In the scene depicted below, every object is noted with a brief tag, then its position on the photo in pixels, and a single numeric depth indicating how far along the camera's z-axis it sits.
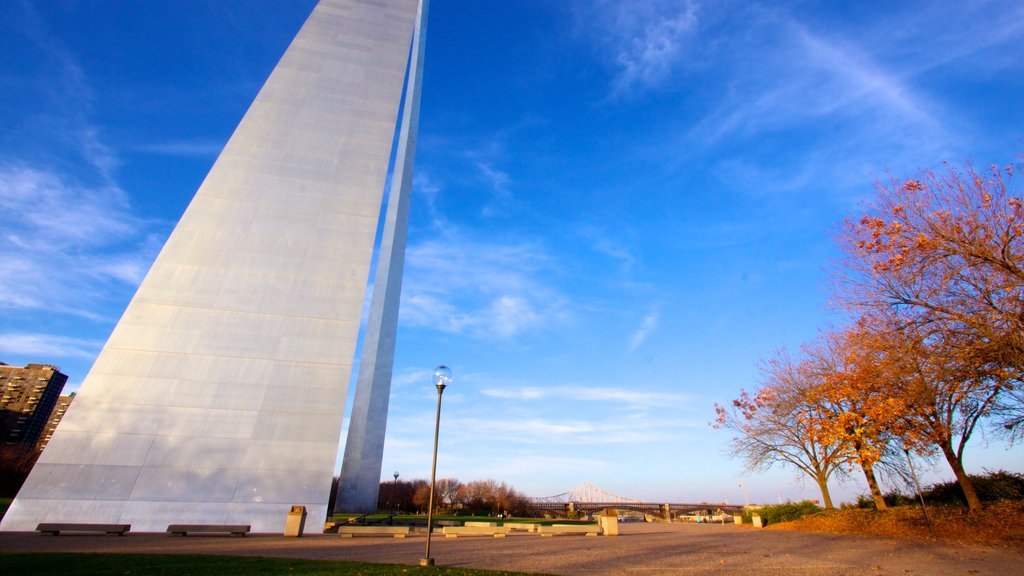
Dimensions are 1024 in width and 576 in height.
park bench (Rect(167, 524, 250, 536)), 15.27
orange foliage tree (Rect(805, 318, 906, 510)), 13.62
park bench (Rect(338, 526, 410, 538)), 16.27
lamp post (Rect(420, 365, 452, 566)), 11.06
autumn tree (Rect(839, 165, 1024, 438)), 10.20
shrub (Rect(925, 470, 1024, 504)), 17.09
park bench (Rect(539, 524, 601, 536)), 18.69
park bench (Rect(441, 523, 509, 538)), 17.33
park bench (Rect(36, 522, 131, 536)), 14.66
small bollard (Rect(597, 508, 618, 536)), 18.67
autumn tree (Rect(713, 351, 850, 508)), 23.02
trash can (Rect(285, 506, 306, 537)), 15.77
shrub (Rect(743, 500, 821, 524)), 24.14
